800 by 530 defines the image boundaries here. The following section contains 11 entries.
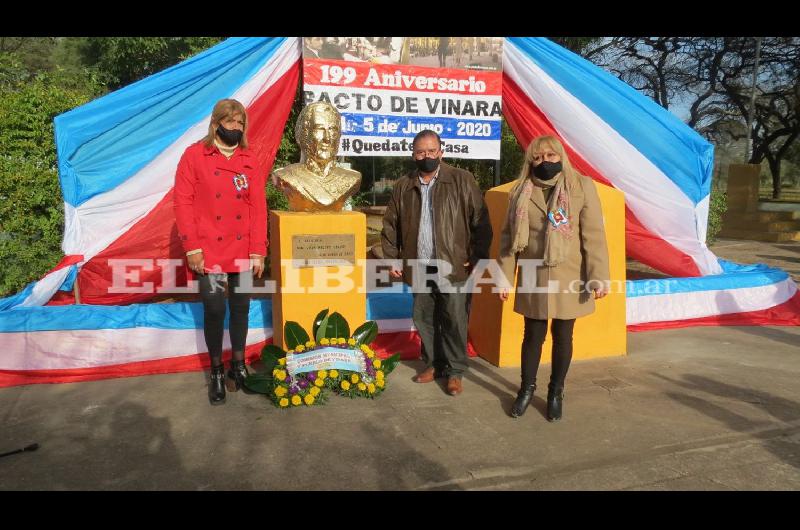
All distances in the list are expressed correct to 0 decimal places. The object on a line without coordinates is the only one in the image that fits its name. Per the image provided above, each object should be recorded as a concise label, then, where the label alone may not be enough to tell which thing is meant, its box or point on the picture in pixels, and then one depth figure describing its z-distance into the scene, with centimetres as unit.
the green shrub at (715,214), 1019
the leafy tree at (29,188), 435
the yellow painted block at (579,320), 400
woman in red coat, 310
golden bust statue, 353
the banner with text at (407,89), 450
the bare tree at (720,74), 1933
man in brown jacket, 333
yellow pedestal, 349
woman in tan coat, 295
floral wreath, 324
